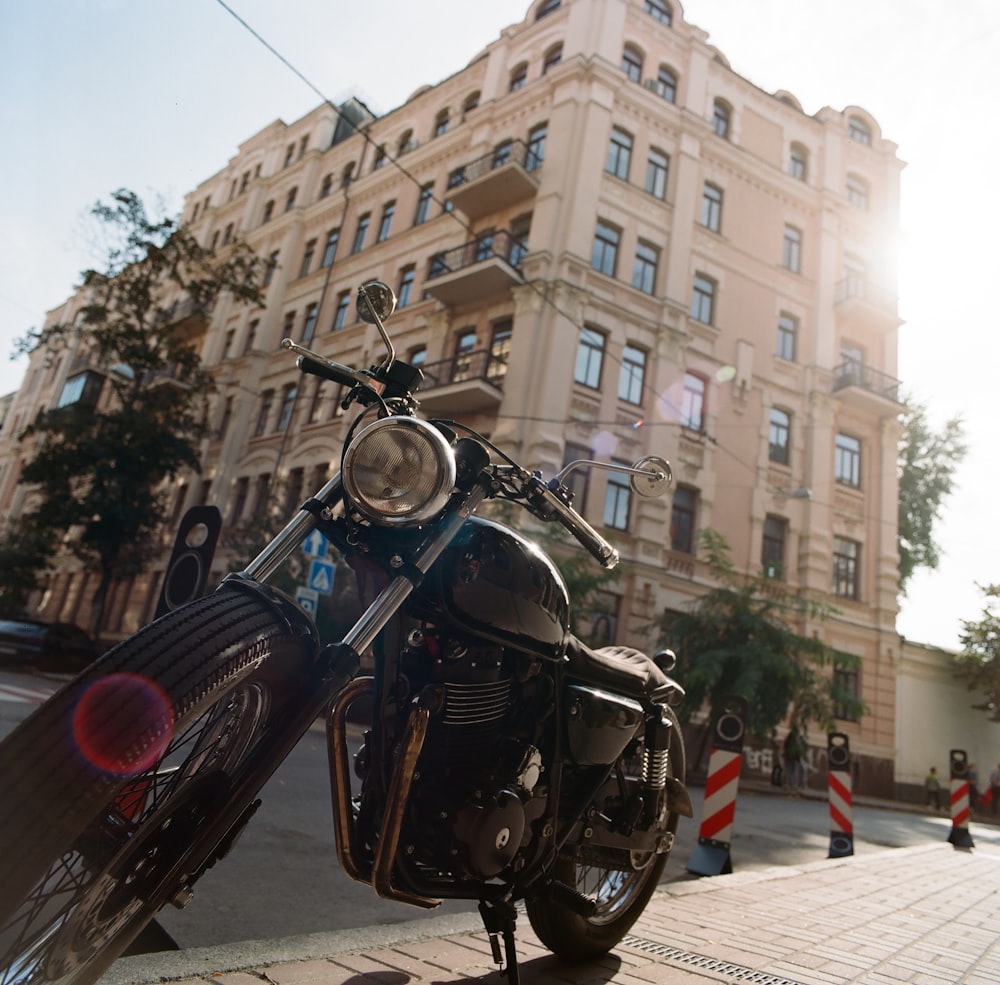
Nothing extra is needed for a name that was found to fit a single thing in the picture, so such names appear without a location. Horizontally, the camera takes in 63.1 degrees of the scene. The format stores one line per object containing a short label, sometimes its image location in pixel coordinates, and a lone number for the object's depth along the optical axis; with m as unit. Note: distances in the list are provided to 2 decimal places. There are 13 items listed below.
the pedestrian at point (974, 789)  24.43
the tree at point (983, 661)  25.55
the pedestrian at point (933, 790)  22.59
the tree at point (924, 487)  31.69
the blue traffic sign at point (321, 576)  12.68
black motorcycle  1.43
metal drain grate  2.90
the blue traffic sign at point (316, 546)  11.85
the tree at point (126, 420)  23.16
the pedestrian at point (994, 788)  23.02
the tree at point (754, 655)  15.79
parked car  18.94
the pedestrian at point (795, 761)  18.35
